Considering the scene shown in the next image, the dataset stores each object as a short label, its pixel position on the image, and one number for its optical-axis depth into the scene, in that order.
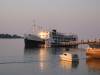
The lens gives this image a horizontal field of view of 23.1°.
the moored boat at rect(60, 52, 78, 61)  41.33
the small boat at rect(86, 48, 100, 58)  43.79
